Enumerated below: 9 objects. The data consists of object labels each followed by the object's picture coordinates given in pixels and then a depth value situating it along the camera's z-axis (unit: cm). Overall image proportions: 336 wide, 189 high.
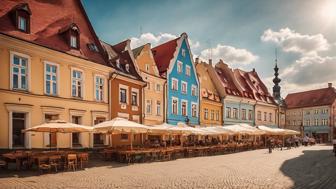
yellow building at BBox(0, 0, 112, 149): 1765
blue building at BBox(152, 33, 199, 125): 3400
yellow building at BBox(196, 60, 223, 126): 3962
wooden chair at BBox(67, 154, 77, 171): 1592
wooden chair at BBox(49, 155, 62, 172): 1530
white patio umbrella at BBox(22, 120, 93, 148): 1564
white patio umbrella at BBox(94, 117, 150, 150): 1825
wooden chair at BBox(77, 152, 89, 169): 1677
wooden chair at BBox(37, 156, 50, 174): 1468
